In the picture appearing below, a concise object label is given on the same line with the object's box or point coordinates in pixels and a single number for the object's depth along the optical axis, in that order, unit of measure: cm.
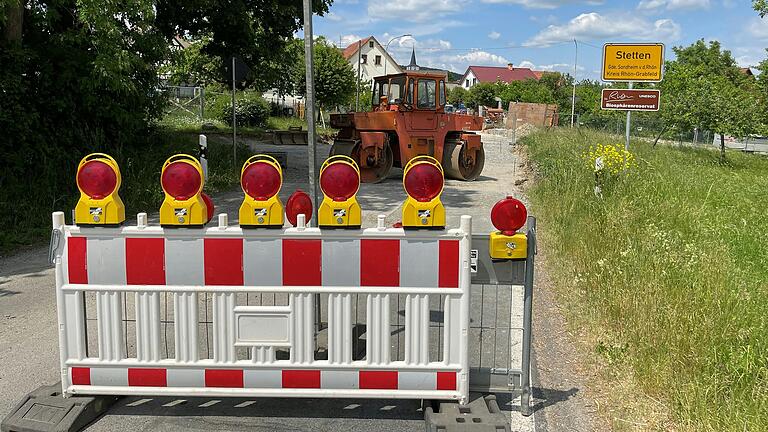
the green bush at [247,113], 3900
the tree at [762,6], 2967
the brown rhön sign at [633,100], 1192
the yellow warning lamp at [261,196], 356
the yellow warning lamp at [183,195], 356
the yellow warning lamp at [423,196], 354
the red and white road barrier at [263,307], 357
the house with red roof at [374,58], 8775
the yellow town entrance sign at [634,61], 1230
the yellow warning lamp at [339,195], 357
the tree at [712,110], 2691
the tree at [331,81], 4638
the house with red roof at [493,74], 12594
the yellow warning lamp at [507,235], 366
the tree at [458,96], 8969
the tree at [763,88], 2903
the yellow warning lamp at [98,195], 356
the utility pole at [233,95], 1425
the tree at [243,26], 1582
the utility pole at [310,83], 509
